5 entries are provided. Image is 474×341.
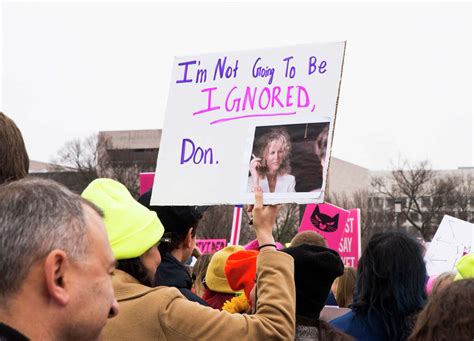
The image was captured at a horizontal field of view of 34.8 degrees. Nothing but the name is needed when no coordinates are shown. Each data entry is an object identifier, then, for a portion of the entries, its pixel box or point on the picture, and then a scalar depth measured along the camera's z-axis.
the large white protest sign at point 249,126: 3.45
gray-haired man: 1.66
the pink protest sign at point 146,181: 8.95
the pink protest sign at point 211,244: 14.48
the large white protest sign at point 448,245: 7.50
